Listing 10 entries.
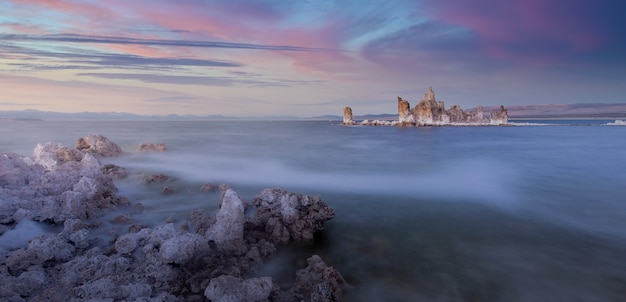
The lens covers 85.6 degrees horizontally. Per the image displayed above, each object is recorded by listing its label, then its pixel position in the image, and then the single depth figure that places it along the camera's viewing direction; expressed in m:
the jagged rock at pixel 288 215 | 7.05
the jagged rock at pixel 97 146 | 17.95
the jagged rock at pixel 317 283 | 4.77
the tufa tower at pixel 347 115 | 110.62
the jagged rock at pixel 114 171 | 13.15
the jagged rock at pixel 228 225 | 6.16
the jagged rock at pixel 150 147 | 21.38
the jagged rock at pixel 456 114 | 94.88
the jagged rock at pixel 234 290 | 4.38
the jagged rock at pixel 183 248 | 5.35
